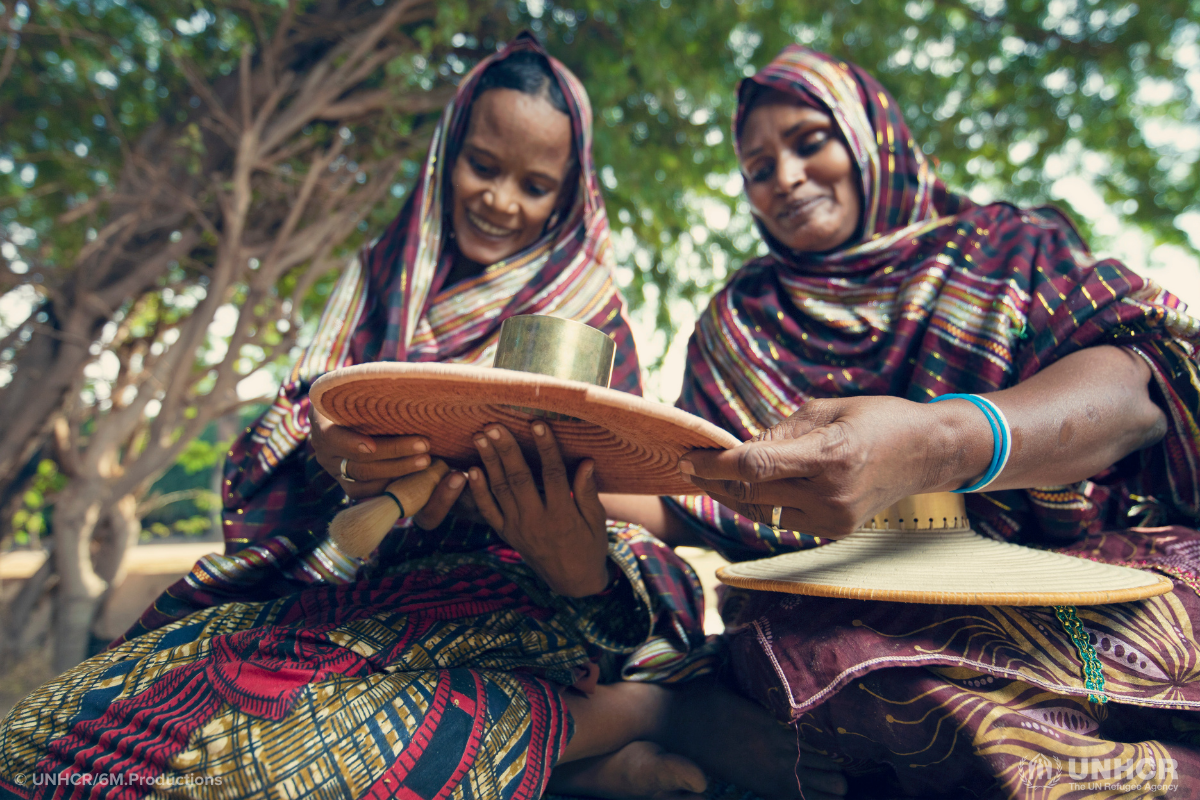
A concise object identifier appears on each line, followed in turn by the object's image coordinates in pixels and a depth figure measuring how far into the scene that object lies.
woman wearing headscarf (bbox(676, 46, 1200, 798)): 0.72
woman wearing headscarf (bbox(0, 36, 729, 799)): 0.73
